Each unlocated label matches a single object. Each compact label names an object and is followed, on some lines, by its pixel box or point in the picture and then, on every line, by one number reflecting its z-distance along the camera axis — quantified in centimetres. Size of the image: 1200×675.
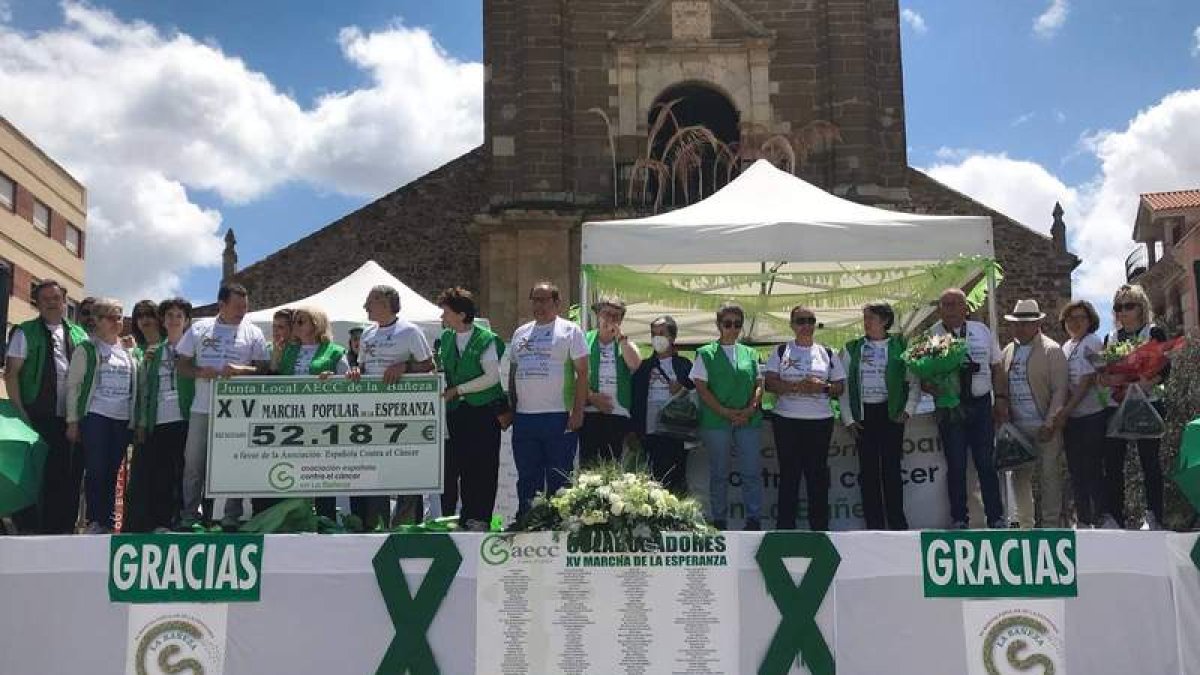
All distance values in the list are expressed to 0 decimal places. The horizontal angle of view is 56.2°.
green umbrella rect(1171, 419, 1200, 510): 653
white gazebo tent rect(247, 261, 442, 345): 1388
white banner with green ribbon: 602
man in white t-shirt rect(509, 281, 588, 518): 762
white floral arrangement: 615
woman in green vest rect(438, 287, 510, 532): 757
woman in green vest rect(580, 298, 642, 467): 823
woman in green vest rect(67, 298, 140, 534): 767
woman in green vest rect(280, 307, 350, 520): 799
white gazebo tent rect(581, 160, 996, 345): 888
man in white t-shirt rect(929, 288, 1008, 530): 776
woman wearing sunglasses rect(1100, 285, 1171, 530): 755
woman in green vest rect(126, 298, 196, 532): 770
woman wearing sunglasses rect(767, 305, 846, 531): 793
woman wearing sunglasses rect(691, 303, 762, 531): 798
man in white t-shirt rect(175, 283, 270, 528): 760
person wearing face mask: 827
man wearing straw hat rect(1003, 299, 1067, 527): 796
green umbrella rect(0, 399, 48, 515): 685
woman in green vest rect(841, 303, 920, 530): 789
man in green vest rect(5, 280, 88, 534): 779
